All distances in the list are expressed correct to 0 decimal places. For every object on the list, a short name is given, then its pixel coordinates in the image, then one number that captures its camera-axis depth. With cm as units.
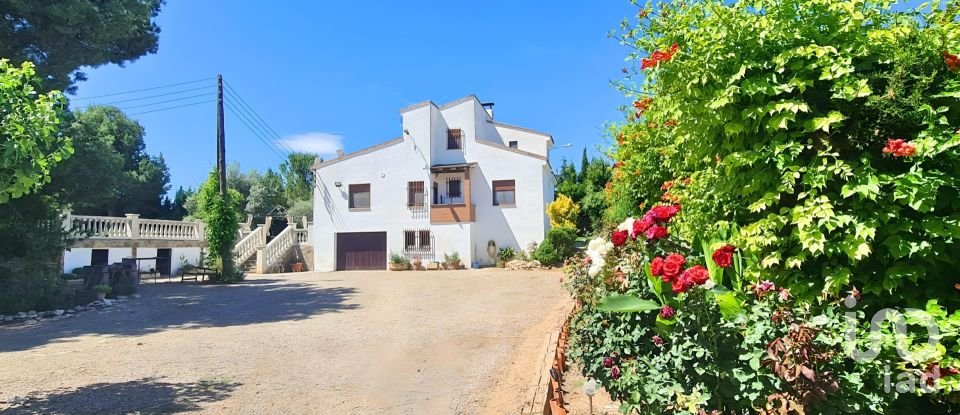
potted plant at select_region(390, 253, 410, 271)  2430
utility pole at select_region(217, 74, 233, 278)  1897
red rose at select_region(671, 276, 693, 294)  245
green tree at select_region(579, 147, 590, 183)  3275
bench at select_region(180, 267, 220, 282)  1894
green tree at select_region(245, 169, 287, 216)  4666
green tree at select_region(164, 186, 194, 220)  4334
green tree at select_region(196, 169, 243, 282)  1889
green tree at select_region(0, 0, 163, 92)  1112
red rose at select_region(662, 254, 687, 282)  257
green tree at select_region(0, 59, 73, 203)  405
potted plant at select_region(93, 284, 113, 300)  1352
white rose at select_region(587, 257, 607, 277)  429
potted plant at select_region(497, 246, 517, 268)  2361
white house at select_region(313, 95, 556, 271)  2442
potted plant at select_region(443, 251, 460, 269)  2383
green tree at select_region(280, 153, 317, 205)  5272
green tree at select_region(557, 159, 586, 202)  3034
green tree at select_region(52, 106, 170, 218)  1237
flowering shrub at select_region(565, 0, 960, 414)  230
